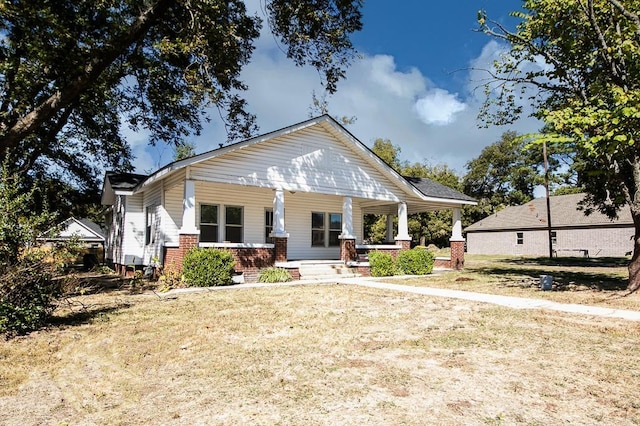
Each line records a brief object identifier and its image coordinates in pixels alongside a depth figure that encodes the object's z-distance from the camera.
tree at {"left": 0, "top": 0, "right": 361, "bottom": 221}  11.09
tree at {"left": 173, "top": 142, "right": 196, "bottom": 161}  56.59
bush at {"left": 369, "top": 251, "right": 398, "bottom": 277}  16.19
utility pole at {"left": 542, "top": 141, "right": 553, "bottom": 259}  30.16
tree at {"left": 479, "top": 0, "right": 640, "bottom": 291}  8.77
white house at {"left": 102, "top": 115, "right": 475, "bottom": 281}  14.33
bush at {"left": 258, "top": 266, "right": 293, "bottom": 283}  13.96
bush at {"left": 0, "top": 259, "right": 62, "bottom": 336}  6.30
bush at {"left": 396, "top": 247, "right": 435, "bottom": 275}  16.89
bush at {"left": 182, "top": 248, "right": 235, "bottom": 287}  12.64
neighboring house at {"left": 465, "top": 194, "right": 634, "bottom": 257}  32.84
